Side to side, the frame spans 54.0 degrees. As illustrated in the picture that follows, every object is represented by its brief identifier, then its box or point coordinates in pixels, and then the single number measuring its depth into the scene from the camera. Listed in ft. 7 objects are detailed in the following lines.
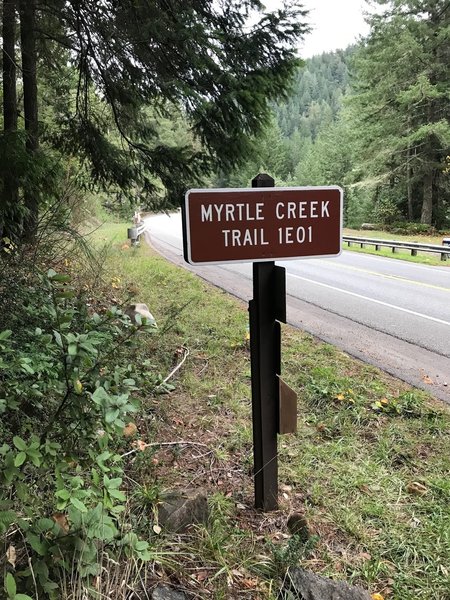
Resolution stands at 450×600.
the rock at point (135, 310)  18.08
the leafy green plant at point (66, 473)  5.02
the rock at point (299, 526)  8.29
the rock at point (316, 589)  6.67
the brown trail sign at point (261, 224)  7.34
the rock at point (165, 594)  5.98
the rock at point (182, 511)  7.72
